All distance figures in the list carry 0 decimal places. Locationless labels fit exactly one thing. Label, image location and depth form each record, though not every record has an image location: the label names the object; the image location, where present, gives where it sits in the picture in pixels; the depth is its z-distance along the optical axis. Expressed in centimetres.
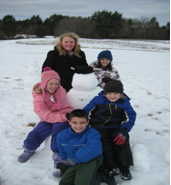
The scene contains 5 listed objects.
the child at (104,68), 268
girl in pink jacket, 204
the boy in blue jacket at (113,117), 192
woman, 267
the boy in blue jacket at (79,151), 159
